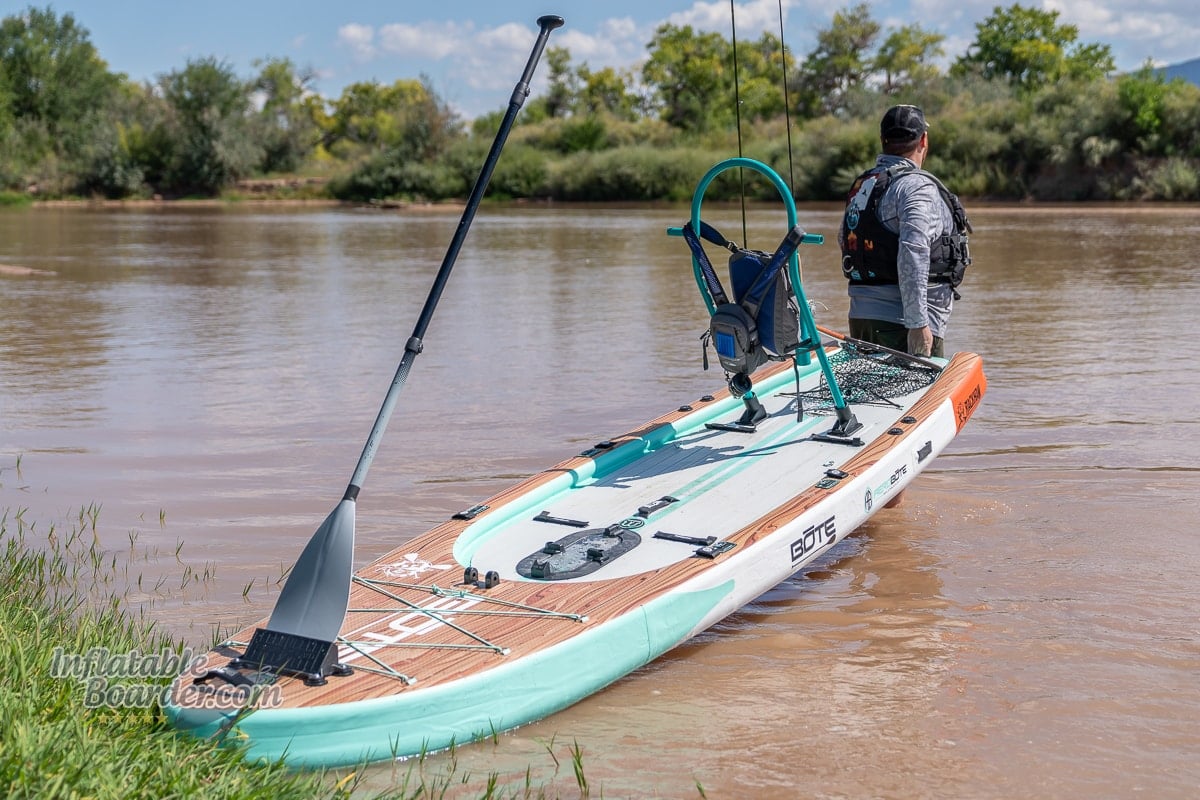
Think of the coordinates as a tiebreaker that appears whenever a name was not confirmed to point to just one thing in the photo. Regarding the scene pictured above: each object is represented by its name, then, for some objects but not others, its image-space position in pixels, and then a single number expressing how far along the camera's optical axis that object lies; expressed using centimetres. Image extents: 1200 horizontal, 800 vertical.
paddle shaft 437
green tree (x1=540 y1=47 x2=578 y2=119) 8556
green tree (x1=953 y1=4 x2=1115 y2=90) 7156
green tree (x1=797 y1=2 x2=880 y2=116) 7425
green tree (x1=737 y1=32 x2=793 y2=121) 7156
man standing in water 621
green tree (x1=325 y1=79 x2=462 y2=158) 6191
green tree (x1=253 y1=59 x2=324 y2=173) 6475
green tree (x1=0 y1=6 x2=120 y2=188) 6438
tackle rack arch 570
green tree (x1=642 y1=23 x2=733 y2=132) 7639
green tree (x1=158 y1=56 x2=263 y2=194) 6106
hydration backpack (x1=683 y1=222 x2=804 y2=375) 573
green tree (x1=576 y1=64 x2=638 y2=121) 8444
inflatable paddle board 380
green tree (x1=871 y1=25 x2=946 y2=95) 7269
